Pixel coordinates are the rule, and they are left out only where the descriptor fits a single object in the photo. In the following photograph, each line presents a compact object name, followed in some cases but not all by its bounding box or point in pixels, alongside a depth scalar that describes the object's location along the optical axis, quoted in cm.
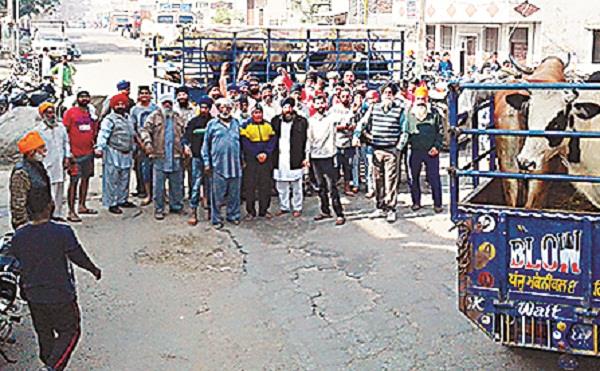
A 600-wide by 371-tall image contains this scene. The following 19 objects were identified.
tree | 5084
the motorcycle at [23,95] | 1855
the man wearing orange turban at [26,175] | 755
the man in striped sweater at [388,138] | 1125
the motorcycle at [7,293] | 670
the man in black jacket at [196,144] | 1156
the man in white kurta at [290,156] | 1163
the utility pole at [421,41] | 2341
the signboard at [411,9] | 3581
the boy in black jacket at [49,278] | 581
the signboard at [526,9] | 2925
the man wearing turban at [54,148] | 1032
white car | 3881
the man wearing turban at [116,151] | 1170
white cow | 658
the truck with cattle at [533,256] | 566
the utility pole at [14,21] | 3669
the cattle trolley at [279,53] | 1750
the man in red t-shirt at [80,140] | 1148
